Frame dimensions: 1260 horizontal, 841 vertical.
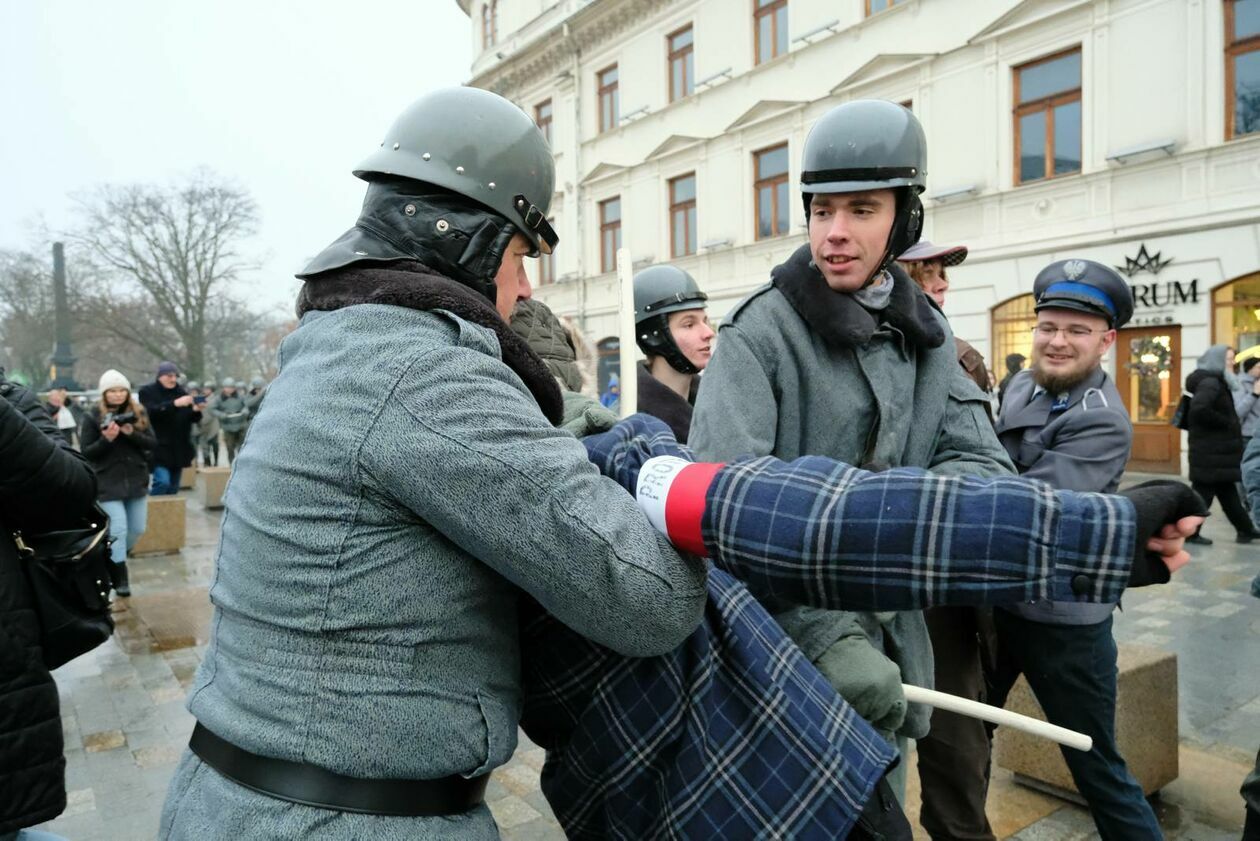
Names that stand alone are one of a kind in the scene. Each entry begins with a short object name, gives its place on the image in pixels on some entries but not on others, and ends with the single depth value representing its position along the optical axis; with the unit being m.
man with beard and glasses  2.56
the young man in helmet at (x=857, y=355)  1.78
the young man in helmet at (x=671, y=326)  3.96
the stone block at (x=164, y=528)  9.09
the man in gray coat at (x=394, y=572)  1.08
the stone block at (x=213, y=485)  12.11
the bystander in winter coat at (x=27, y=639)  2.05
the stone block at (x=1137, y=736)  3.21
